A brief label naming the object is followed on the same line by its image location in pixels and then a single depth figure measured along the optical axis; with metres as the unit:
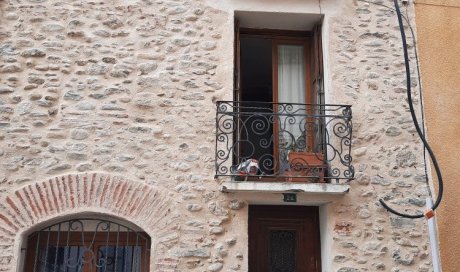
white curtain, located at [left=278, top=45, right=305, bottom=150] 6.15
